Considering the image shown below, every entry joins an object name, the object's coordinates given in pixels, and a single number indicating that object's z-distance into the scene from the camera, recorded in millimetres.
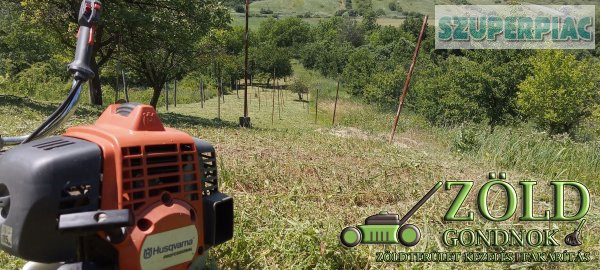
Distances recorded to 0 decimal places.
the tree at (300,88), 33219
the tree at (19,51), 27181
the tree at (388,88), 30641
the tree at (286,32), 67125
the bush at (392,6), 119188
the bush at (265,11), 101150
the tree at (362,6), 115562
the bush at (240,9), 90212
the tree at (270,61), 41594
